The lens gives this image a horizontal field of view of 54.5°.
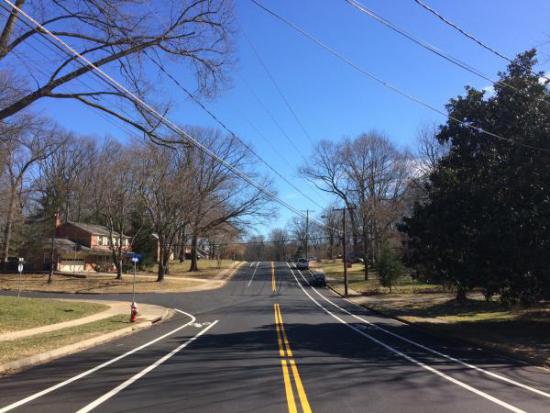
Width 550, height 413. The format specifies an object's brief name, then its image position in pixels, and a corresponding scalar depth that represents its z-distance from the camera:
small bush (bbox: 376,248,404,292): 47.72
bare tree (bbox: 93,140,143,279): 51.06
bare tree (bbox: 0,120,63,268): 58.06
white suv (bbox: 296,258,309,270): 83.19
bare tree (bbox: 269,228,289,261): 148.96
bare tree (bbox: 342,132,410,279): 72.25
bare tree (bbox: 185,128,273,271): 61.44
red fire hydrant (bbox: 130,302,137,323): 24.13
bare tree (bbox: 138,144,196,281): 50.59
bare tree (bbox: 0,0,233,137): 16.16
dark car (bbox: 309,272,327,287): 59.66
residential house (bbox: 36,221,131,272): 65.14
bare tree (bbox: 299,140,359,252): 74.75
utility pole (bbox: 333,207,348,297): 47.52
